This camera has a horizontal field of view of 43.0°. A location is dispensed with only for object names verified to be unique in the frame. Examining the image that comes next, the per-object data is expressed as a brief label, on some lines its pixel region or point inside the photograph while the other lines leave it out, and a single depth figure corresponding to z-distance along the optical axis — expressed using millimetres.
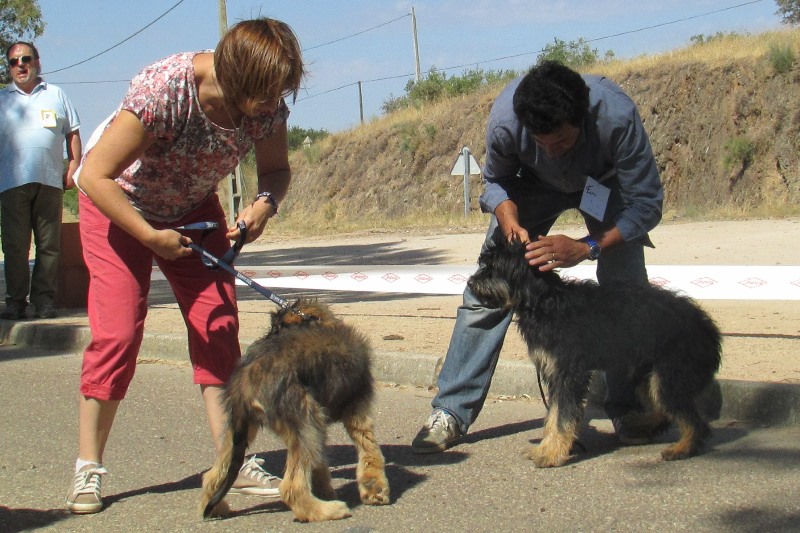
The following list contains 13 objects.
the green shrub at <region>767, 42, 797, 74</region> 26947
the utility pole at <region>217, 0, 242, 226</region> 28719
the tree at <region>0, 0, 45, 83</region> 27141
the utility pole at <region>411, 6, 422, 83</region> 63688
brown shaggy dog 3996
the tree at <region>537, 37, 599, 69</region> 44844
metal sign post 28550
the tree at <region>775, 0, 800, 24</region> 42812
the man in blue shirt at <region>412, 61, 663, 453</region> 4707
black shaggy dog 4793
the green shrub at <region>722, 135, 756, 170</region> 26625
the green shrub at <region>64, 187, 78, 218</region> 50350
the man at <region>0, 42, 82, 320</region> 9852
